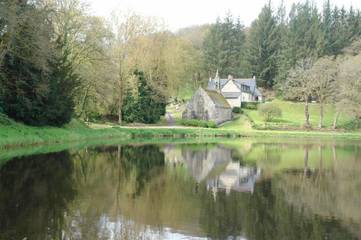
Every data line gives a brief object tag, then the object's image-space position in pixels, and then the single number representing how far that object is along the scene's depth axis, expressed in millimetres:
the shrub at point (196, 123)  62316
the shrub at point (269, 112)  68769
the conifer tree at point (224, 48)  94500
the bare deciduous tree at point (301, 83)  69562
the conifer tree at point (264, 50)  91188
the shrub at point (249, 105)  78581
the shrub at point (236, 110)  74625
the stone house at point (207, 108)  67444
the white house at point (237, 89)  79750
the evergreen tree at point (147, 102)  59438
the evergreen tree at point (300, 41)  85938
